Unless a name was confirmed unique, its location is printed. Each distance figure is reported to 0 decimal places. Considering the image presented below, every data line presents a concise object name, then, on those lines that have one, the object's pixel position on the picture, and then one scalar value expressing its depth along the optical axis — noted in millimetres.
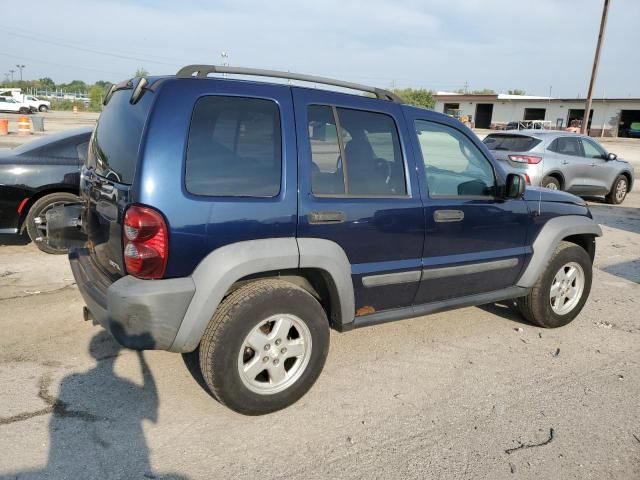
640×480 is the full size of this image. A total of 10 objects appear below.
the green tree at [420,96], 62009
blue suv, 2699
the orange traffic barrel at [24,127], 20656
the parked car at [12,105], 43156
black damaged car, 5629
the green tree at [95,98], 60300
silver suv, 10344
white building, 53938
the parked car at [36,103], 45331
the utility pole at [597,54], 22062
